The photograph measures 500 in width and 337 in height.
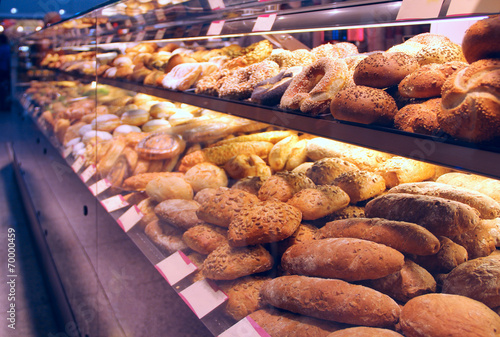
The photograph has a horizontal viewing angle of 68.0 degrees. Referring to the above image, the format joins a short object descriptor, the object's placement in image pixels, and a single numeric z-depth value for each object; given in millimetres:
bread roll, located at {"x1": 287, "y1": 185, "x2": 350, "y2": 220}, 1190
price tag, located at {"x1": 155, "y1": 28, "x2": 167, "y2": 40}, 2090
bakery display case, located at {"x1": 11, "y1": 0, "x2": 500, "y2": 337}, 754
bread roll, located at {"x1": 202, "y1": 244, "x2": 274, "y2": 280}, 1090
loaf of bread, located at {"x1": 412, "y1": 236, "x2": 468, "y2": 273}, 952
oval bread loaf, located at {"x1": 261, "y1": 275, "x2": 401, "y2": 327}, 826
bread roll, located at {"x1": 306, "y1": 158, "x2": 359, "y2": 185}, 1411
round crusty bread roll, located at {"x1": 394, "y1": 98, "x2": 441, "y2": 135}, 769
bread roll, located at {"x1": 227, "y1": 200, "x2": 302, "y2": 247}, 1072
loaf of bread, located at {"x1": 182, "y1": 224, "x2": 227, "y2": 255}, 1287
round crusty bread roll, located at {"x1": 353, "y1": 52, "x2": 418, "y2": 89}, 971
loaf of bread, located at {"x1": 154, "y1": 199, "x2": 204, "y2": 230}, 1485
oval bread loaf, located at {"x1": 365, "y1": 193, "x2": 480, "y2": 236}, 944
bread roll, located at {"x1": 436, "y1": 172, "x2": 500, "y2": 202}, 1131
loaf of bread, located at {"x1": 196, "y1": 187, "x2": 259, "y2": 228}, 1294
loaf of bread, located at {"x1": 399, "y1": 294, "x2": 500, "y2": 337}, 702
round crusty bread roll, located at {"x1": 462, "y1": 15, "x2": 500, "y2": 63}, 683
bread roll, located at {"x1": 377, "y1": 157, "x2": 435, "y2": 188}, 1286
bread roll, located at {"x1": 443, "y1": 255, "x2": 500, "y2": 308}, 782
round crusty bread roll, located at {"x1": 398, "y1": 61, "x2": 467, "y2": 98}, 865
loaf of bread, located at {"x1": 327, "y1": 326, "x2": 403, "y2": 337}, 778
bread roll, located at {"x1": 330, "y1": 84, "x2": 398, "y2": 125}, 879
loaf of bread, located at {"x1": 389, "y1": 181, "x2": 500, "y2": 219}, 1044
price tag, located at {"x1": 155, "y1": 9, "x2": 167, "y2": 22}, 2005
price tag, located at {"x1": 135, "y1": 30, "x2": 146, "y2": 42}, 2280
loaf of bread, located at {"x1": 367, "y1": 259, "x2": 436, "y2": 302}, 894
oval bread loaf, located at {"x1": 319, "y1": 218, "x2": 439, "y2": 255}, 917
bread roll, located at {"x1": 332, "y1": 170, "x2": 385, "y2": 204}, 1274
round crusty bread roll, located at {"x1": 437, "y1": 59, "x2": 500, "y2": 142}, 631
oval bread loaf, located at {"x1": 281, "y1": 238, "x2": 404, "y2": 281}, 883
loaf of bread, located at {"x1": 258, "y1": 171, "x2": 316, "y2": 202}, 1318
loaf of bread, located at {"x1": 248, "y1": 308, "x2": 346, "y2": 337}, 870
